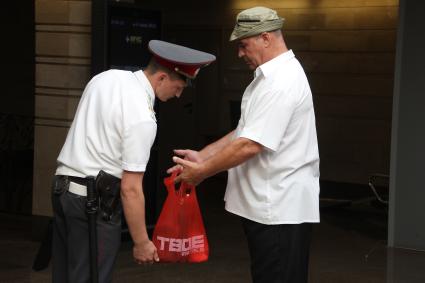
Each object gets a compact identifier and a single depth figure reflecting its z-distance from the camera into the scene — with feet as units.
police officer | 13.50
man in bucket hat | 14.79
